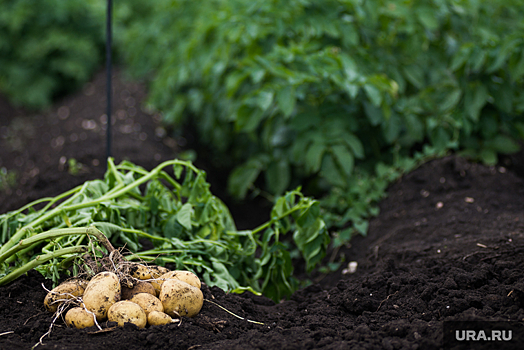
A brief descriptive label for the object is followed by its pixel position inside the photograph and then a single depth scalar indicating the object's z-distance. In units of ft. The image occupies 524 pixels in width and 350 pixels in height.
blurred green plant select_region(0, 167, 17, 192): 11.22
